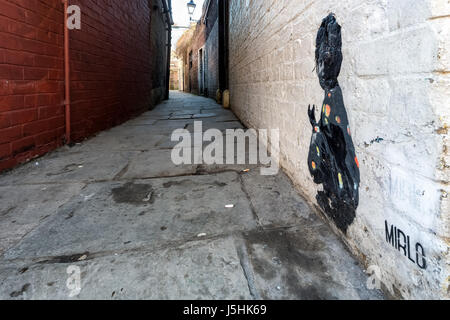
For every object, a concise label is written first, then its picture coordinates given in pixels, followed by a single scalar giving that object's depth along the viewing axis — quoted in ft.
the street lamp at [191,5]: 45.34
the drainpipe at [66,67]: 9.86
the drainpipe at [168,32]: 37.78
